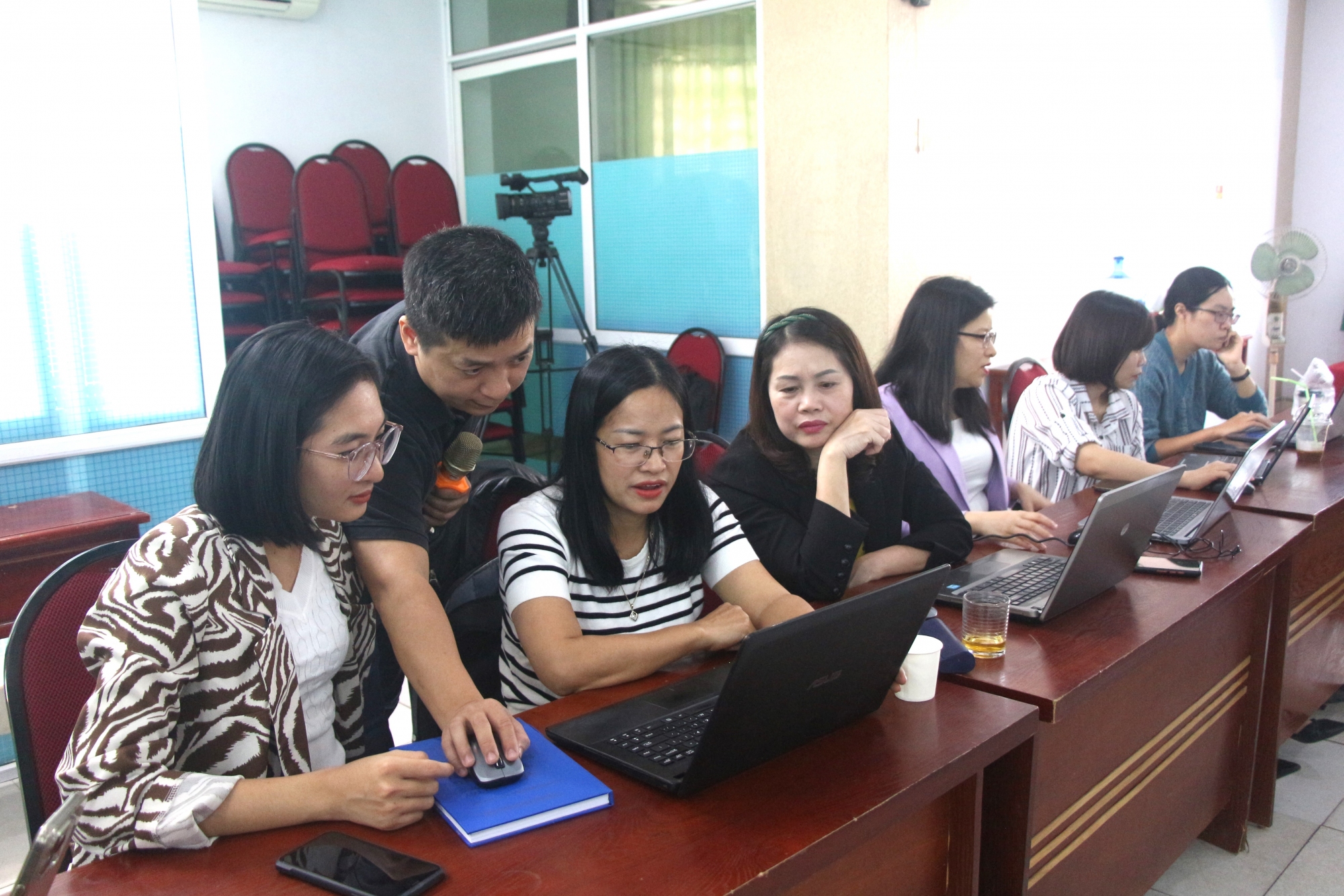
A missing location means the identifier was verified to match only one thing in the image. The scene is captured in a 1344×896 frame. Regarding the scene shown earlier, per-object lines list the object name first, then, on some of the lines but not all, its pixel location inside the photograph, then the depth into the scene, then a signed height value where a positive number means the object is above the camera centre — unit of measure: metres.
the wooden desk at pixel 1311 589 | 2.48 -0.88
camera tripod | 5.02 -0.32
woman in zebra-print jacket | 1.06 -0.43
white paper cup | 1.37 -0.55
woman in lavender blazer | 2.56 -0.34
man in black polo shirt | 1.41 -0.22
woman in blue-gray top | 3.40 -0.48
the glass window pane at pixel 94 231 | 2.99 +0.08
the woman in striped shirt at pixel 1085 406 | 2.91 -0.47
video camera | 4.66 +0.20
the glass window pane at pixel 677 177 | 4.85 +0.32
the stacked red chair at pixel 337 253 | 5.15 +0.00
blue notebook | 1.06 -0.57
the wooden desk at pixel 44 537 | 2.51 -0.66
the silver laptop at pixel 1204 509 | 2.20 -0.60
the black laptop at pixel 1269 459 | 2.78 -0.61
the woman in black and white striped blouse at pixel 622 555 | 1.50 -0.48
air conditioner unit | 5.31 +1.24
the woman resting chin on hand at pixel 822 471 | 1.95 -0.44
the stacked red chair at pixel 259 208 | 5.26 +0.23
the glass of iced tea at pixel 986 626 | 1.56 -0.56
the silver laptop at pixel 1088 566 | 1.66 -0.55
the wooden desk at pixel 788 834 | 1.00 -0.59
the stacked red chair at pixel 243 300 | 5.09 -0.22
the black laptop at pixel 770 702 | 1.07 -0.50
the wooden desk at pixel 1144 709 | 1.56 -0.83
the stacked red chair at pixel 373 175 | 5.79 +0.42
